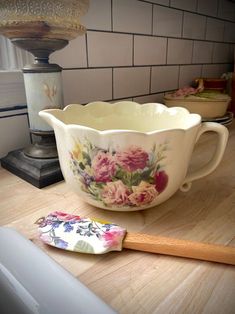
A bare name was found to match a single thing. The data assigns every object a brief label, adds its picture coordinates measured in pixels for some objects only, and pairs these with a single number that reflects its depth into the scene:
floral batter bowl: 0.30
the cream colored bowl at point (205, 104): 0.76
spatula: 0.27
